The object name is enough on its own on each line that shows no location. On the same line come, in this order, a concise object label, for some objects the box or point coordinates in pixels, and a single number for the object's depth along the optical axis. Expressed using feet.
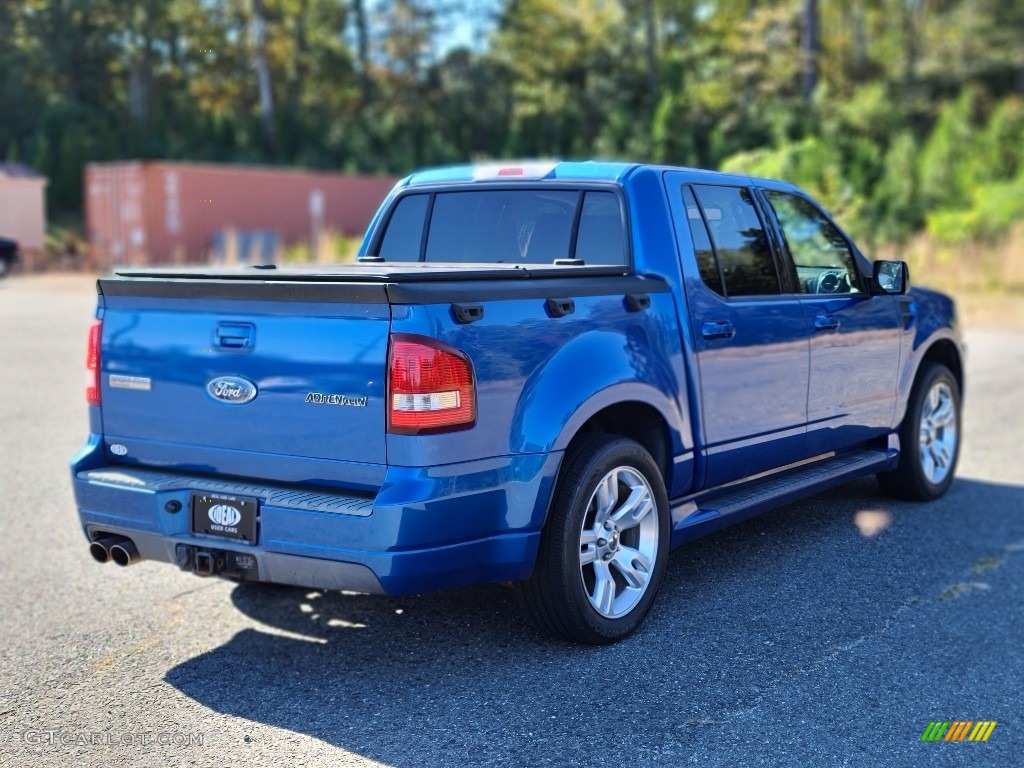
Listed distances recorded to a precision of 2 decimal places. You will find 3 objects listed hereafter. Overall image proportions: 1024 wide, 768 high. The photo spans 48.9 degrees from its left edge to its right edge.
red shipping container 103.81
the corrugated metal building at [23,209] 112.27
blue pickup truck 12.74
